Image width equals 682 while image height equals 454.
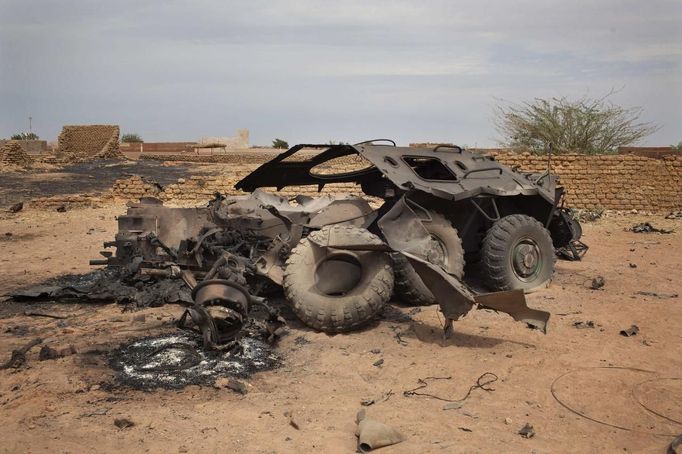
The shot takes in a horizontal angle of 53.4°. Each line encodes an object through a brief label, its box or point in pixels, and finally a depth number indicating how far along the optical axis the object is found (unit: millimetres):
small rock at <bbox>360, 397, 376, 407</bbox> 4997
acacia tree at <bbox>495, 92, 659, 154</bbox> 22734
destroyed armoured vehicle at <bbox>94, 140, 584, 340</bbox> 6566
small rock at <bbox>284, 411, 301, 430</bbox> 4553
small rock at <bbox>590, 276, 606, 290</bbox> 8922
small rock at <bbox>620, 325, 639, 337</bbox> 6758
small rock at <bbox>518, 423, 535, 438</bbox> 4465
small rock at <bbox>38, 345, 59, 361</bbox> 5574
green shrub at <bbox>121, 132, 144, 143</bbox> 47469
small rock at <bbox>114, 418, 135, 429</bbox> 4422
